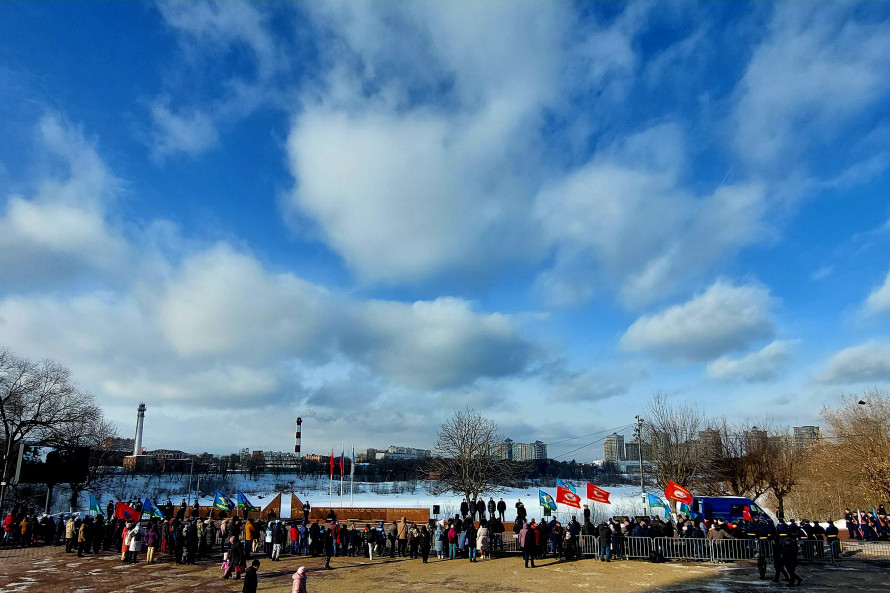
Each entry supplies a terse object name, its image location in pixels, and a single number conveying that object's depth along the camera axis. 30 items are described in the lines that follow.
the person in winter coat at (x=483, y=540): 22.77
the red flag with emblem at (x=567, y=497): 26.66
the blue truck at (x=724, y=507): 30.16
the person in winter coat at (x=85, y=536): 23.30
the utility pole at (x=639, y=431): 50.77
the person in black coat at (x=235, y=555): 18.66
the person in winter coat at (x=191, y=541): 22.00
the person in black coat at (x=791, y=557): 17.44
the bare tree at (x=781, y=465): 42.75
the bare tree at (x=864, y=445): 35.66
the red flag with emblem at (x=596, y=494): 26.72
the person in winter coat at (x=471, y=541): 22.78
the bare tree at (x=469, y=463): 40.47
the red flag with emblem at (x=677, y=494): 26.56
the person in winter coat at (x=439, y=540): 23.47
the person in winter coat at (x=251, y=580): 12.70
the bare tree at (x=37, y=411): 40.72
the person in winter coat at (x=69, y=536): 24.52
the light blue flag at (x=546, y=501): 29.59
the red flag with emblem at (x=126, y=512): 24.91
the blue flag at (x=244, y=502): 28.89
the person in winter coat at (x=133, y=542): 21.73
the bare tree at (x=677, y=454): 44.38
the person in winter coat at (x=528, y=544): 21.30
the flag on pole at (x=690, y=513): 30.22
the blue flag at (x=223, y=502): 29.67
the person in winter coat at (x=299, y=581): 11.55
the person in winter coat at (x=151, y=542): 22.33
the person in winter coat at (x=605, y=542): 22.75
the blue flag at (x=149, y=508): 28.31
